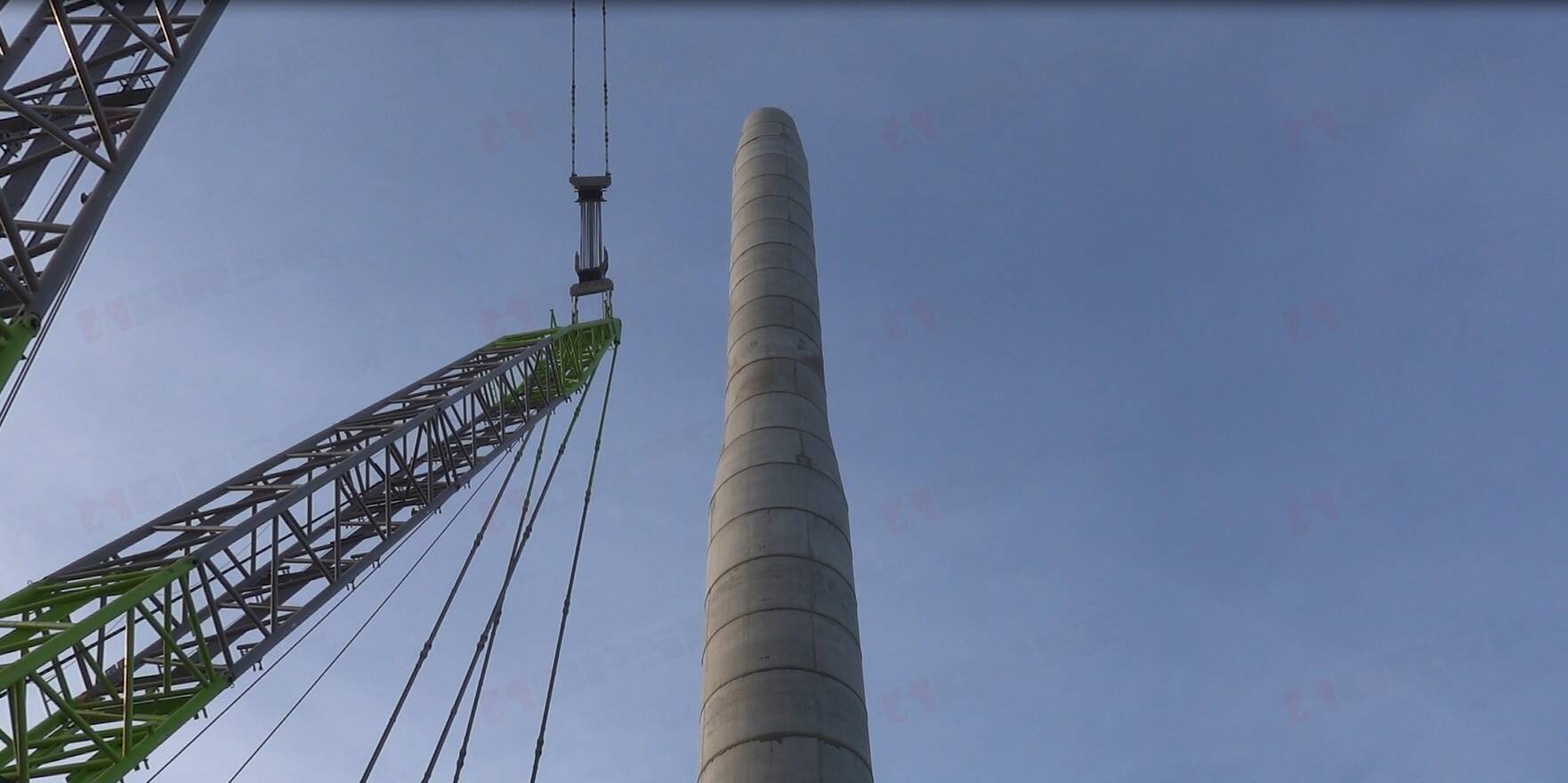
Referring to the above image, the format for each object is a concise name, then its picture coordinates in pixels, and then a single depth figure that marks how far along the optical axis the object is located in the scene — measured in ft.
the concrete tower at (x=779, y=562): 56.75
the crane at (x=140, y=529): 59.88
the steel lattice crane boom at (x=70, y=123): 57.21
